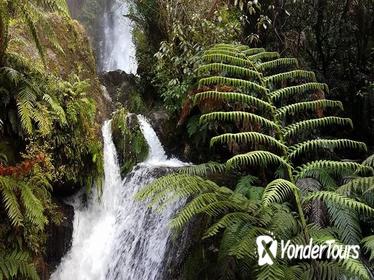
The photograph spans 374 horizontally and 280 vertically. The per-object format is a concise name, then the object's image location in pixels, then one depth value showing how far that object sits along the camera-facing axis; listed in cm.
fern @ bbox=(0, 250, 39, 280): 358
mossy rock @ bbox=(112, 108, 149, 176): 689
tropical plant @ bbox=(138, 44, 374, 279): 236
